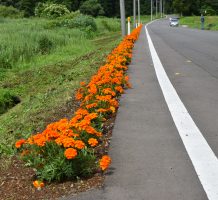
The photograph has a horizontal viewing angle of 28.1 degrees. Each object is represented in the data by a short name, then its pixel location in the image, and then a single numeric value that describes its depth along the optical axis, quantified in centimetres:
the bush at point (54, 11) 6329
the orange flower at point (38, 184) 401
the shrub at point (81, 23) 3975
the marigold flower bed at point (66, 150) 405
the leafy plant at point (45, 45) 2181
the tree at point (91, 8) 10044
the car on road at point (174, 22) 6650
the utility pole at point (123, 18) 2677
